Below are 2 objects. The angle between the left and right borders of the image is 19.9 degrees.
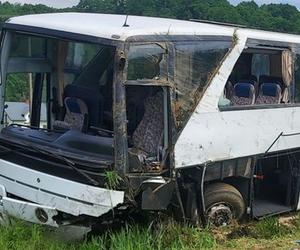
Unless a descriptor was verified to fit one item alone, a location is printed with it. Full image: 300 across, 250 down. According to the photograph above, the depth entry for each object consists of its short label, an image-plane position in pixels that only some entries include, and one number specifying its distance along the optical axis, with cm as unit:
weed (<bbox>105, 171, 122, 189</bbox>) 771
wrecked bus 795
